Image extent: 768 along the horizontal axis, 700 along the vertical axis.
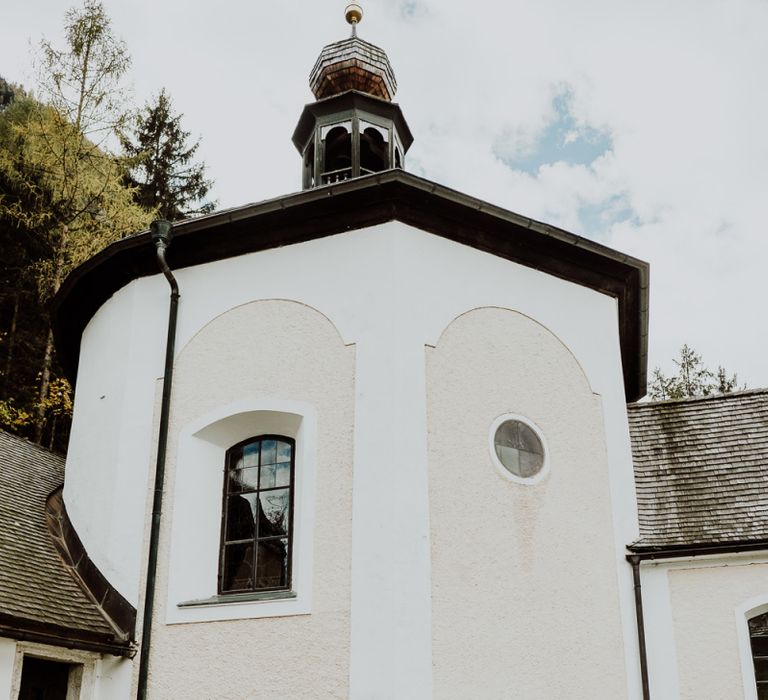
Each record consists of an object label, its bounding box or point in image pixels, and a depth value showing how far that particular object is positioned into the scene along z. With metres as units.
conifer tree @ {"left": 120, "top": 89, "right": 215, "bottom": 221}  25.48
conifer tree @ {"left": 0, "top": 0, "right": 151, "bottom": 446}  18.73
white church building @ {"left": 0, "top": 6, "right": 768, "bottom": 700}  7.75
